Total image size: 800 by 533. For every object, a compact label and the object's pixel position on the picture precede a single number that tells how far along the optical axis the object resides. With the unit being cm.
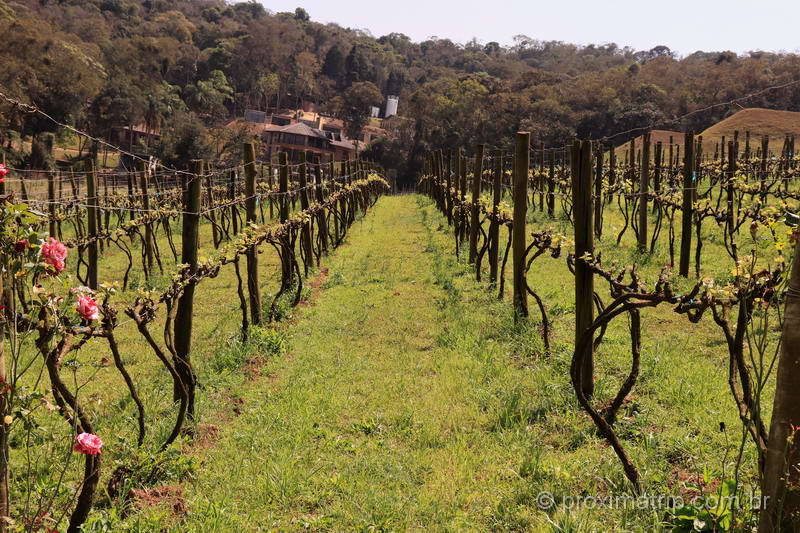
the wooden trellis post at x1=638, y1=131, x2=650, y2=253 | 1170
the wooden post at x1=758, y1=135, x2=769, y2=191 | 1935
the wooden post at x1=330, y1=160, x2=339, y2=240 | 1590
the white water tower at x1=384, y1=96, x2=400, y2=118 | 9614
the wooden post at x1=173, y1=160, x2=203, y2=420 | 544
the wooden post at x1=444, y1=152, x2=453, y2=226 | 1745
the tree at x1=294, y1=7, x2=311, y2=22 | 14234
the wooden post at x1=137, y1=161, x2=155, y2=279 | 1218
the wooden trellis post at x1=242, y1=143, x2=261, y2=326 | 806
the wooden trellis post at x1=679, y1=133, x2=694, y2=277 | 969
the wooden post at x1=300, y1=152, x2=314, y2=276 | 1197
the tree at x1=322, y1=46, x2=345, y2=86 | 10107
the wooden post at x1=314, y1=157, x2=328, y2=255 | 1370
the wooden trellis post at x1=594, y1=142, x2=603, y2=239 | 1406
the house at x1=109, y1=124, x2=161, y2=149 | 5828
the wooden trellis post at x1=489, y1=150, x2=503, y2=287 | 960
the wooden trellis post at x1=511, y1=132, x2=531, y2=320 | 758
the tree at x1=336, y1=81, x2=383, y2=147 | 7431
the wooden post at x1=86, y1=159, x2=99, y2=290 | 1030
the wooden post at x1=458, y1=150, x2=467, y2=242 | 1289
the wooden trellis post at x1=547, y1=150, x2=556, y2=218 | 1692
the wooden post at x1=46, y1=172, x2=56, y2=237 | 1612
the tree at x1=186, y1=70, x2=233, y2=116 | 7256
